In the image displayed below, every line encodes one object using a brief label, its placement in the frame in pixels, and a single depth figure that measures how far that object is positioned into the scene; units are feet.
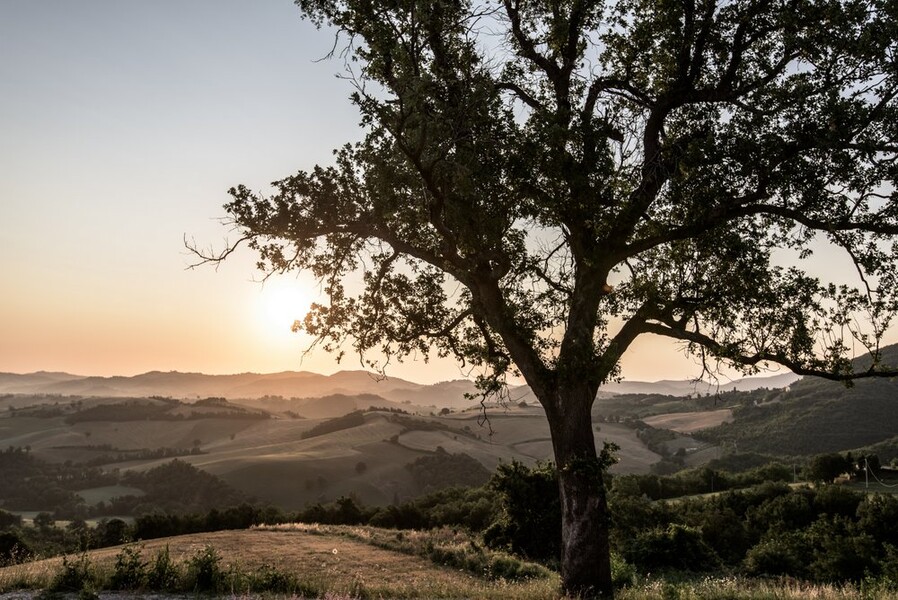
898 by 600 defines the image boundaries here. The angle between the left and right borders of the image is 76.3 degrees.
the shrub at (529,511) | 96.99
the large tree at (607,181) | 39.37
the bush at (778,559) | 86.28
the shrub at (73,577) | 37.96
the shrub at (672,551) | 87.30
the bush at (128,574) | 38.63
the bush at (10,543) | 137.45
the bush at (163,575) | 38.86
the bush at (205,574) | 38.87
